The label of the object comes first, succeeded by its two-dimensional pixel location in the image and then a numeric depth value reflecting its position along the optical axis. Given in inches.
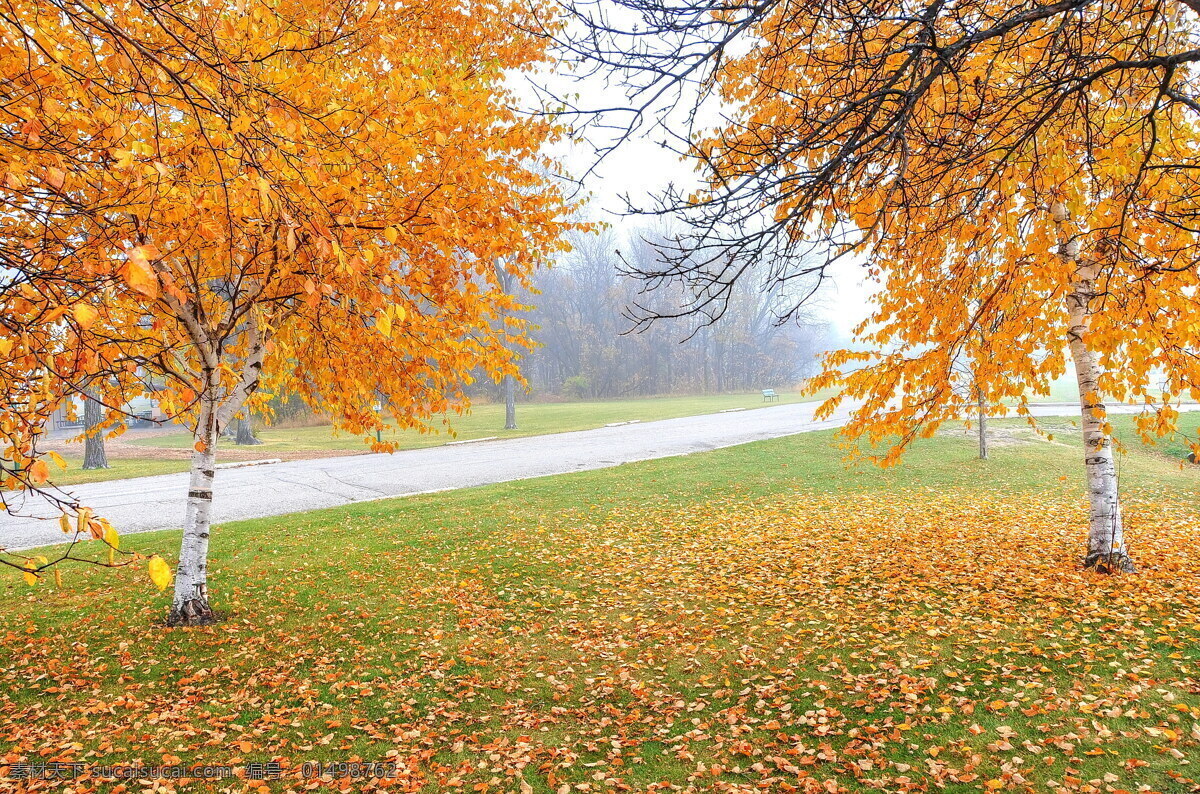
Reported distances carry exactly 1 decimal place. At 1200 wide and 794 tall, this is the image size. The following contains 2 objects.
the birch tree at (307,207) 165.8
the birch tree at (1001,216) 151.3
